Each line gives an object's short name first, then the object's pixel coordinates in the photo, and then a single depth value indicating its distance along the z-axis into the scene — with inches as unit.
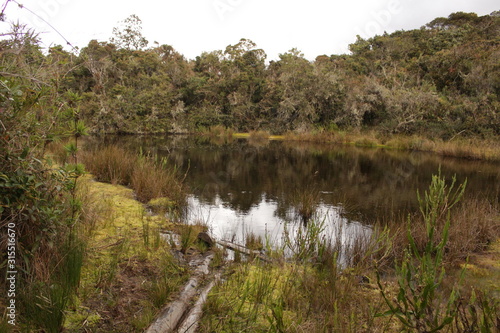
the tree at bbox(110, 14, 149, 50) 1304.1
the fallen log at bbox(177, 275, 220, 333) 92.1
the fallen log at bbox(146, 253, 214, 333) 90.8
